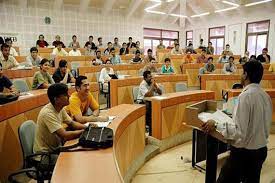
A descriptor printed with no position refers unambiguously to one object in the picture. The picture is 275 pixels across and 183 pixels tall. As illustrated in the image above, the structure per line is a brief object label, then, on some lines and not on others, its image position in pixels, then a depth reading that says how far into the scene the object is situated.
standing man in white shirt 1.61
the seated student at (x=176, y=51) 9.52
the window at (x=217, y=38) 12.68
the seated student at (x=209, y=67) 6.90
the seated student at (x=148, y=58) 7.17
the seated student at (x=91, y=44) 8.48
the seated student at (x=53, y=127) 1.86
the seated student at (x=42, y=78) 3.79
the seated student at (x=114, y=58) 7.13
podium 2.01
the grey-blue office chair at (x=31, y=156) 1.72
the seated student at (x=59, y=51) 7.06
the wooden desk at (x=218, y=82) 6.25
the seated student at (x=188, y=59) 8.04
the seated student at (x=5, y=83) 3.39
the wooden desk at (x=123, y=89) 4.79
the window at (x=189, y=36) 14.69
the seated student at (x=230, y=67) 6.95
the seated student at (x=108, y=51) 8.33
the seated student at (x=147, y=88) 4.11
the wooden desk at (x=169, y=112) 3.54
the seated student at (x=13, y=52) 6.59
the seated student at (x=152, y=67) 6.10
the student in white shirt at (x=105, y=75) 5.39
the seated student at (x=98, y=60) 6.42
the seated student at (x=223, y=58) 8.04
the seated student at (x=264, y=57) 7.65
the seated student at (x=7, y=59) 4.62
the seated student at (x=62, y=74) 4.07
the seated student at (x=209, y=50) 9.94
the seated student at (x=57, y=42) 7.69
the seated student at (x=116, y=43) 9.64
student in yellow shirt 2.33
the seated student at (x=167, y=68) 6.31
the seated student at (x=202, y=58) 8.03
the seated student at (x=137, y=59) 7.39
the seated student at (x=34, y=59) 5.66
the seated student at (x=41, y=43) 8.05
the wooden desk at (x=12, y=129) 2.36
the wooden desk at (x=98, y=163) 1.22
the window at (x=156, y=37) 13.38
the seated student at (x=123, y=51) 8.70
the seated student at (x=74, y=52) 7.39
